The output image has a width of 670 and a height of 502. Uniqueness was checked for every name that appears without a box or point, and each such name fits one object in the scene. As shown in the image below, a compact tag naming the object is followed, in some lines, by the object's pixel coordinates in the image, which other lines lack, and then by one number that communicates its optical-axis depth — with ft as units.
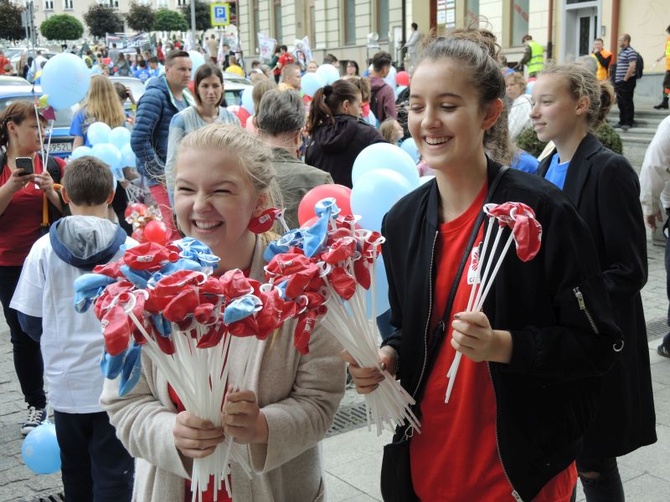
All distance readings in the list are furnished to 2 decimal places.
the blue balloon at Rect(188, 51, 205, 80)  34.40
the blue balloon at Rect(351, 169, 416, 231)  13.28
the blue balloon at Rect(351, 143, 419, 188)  14.82
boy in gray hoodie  11.07
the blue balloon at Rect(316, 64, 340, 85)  35.70
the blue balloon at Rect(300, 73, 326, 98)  35.14
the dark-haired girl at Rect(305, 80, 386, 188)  19.08
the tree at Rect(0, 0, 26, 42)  204.03
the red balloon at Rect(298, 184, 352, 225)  13.37
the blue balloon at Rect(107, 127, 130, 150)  25.39
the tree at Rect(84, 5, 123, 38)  251.80
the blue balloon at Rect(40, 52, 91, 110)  23.88
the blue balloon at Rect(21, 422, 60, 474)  13.15
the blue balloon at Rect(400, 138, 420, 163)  23.11
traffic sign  75.36
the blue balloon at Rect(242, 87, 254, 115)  32.29
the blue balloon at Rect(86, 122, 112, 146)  25.46
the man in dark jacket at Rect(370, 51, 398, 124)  33.01
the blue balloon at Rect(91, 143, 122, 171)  23.54
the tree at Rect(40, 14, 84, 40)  240.12
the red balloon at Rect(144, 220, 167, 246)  7.29
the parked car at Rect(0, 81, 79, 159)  29.84
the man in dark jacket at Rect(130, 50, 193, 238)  21.03
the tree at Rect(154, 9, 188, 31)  246.68
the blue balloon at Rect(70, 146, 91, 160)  23.38
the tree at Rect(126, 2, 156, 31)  250.57
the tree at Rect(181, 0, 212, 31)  222.28
